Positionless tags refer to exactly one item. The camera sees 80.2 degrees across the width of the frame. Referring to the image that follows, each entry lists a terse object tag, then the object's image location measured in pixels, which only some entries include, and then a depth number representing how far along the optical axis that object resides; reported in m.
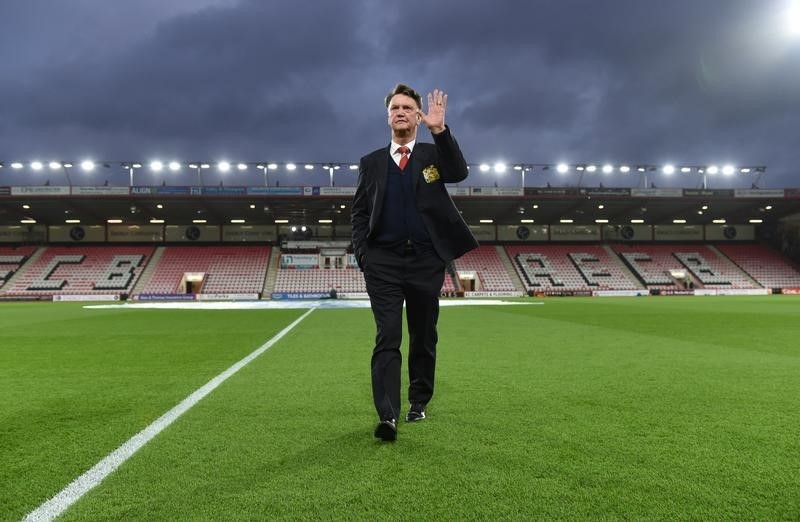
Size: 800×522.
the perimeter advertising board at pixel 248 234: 44.41
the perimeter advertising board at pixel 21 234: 42.53
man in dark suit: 3.07
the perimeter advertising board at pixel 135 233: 43.22
